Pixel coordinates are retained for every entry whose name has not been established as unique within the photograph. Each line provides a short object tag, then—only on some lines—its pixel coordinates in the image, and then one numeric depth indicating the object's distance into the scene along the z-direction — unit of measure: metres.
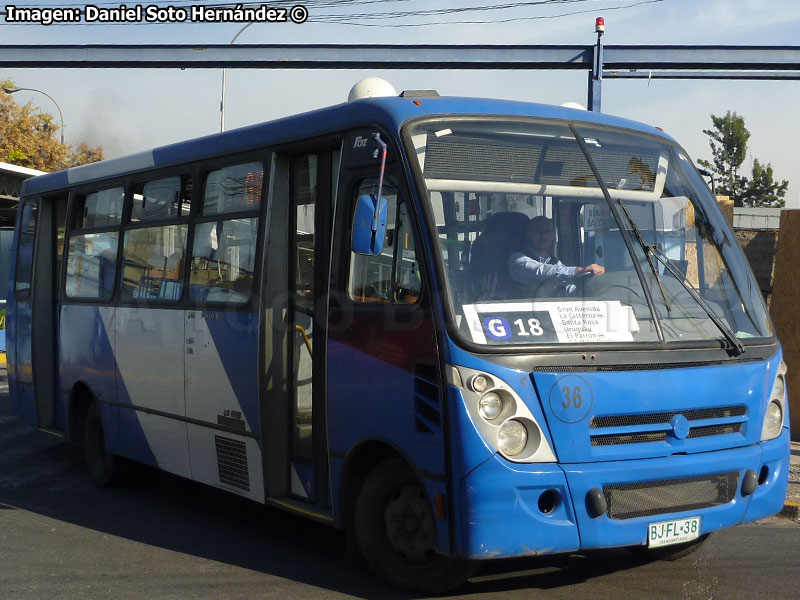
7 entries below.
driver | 5.73
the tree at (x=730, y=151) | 64.44
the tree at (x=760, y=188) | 66.12
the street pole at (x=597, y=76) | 15.10
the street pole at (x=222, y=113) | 36.81
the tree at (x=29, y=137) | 54.19
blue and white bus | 5.38
